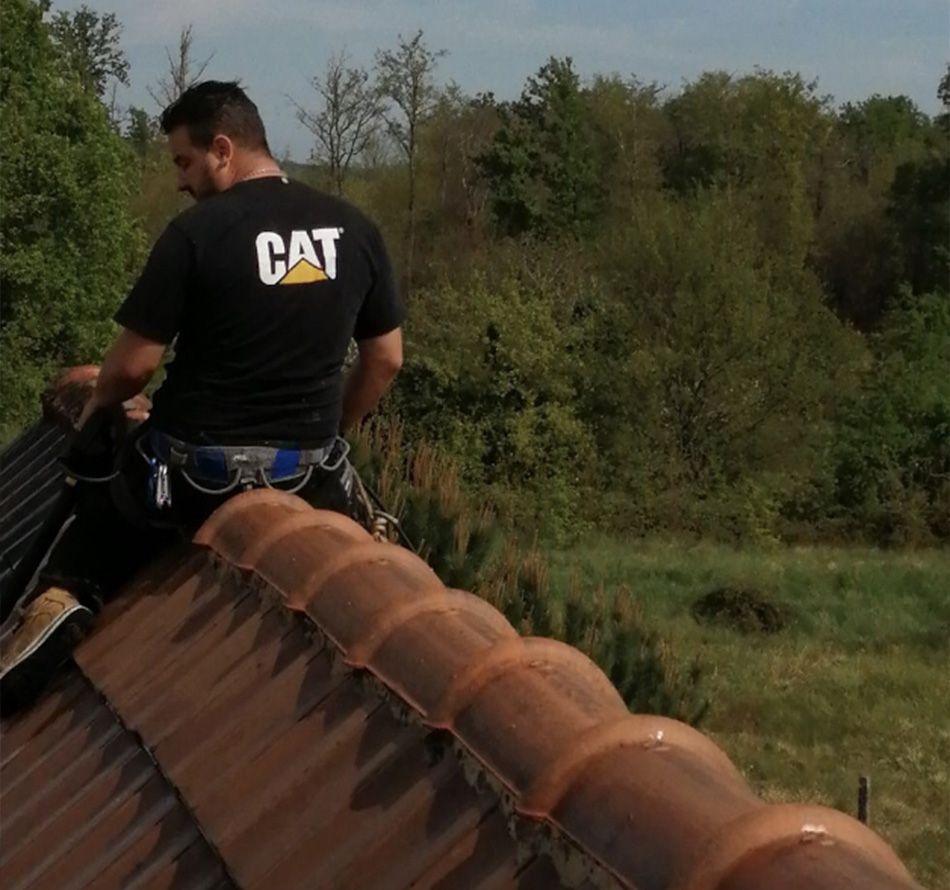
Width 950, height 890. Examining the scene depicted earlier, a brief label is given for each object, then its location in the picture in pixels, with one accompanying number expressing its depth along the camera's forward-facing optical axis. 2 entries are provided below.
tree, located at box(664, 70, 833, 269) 57.22
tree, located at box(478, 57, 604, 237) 53.06
